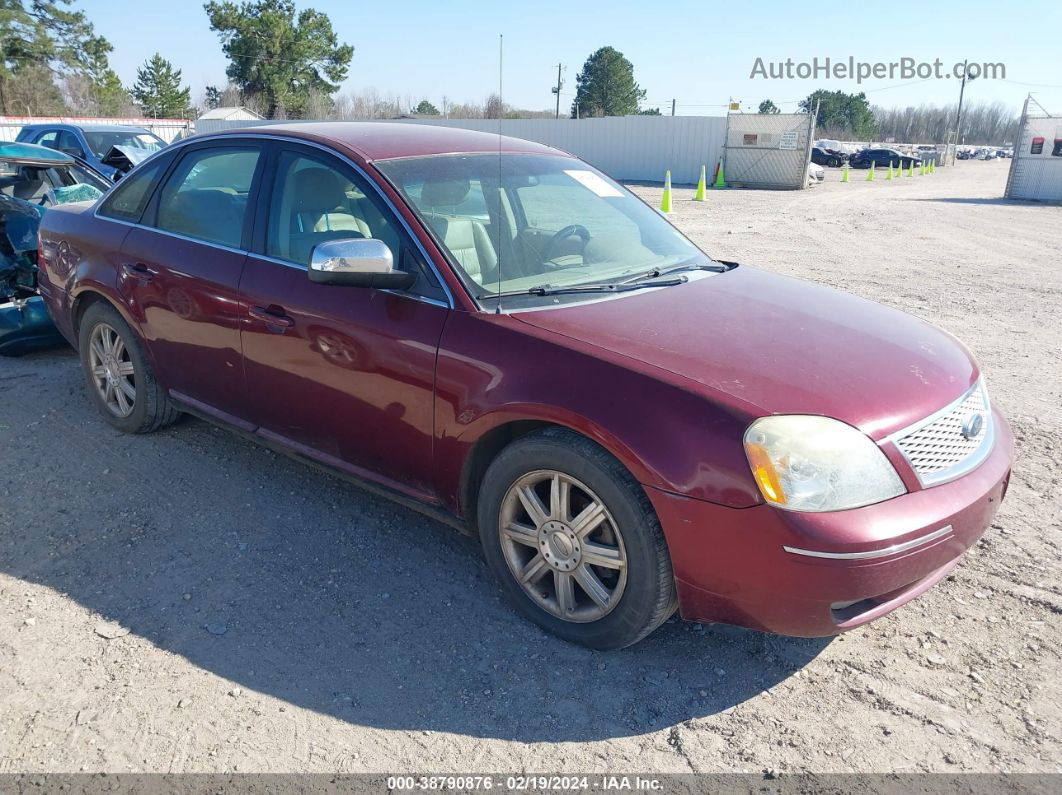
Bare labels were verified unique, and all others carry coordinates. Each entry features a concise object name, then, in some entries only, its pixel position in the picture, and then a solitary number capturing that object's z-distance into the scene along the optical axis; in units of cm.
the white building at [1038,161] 2342
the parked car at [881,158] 4700
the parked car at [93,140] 1391
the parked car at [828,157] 4628
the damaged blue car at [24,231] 604
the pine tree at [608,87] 6769
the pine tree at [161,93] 6562
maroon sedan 247
